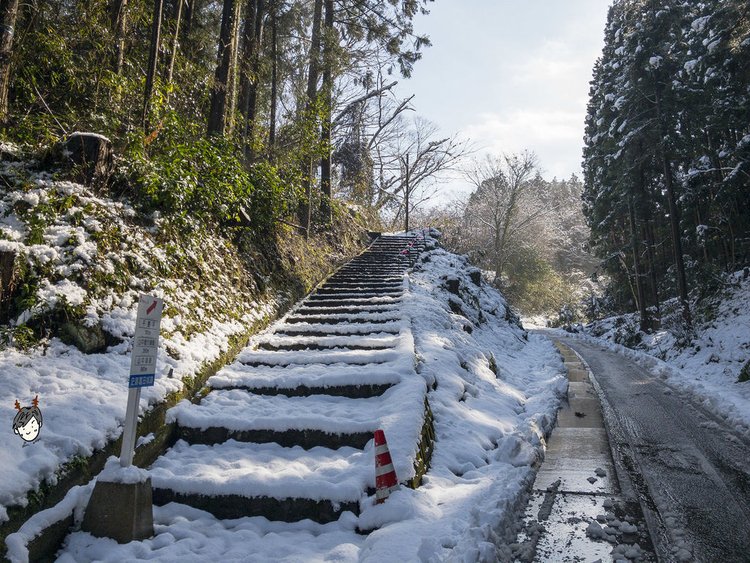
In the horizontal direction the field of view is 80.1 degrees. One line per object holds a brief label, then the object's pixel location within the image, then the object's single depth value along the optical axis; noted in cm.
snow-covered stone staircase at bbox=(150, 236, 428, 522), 367
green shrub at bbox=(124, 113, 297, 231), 602
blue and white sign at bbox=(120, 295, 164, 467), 321
